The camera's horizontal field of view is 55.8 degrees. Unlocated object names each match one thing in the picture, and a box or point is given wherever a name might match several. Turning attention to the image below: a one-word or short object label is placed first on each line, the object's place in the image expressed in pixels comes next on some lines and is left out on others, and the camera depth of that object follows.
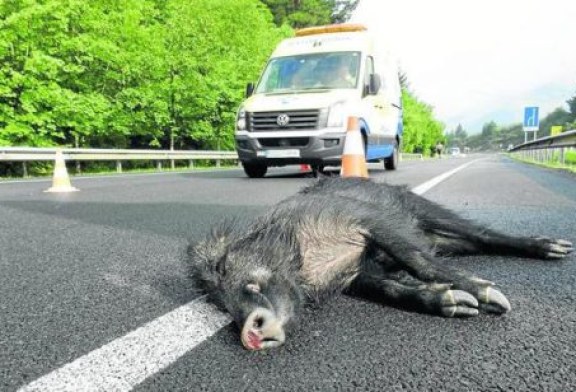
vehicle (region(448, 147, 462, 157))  112.68
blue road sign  46.47
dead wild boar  1.90
